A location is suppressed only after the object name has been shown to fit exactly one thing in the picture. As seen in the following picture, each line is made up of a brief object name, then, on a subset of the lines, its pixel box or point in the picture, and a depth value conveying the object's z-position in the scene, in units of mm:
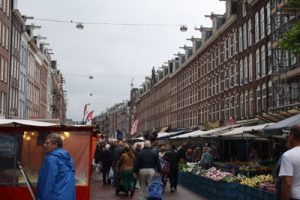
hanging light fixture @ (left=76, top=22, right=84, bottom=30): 27734
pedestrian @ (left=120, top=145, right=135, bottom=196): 15875
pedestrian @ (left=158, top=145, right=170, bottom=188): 17266
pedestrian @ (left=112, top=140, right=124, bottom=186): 18156
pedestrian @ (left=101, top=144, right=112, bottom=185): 20500
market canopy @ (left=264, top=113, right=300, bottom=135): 13492
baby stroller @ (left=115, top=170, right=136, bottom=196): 16066
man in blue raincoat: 5723
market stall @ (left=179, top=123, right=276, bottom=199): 11570
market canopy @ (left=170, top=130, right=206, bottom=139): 31641
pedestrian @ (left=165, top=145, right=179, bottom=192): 17703
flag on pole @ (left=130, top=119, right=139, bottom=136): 31658
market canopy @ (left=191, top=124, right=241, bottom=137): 26478
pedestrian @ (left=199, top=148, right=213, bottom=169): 21969
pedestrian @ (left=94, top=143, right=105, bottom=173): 25725
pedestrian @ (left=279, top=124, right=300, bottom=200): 5051
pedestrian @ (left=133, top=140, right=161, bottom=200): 12555
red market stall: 9828
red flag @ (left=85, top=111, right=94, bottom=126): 31806
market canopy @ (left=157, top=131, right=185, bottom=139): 40000
